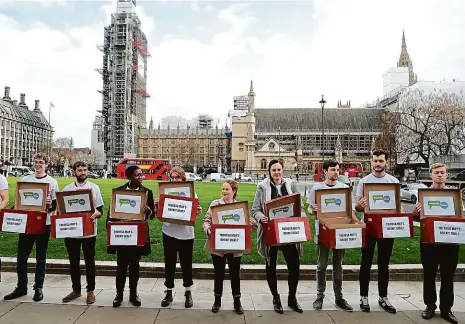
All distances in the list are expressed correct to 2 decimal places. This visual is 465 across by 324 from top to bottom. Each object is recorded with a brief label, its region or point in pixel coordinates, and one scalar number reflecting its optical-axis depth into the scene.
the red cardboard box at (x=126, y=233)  5.38
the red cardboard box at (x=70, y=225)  5.34
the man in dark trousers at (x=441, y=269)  5.11
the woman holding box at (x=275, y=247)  5.34
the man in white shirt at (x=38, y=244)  5.60
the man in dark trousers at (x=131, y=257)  5.44
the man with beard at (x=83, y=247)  5.53
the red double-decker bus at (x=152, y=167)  50.75
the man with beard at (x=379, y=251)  5.39
